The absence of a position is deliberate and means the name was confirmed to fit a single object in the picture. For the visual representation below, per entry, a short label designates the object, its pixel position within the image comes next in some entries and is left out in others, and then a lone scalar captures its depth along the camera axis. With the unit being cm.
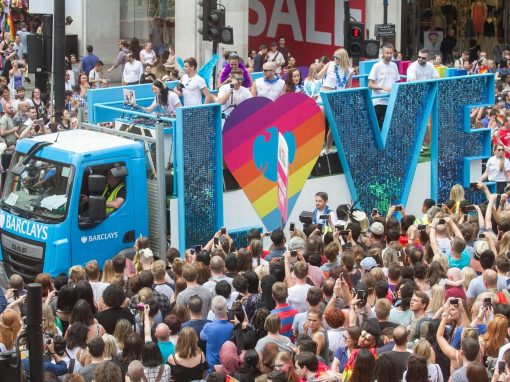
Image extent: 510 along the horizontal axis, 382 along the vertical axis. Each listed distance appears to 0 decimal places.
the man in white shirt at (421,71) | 1997
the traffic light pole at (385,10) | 3045
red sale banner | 3641
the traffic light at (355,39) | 2438
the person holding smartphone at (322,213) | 1667
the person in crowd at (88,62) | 3166
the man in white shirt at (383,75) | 1978
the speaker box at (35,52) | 1877
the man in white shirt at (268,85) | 1848
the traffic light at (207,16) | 2244
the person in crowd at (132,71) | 2787
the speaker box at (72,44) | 3553
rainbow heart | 1709
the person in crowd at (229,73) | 1914
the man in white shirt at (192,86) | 1873
